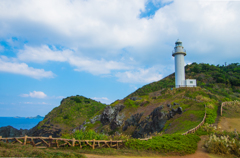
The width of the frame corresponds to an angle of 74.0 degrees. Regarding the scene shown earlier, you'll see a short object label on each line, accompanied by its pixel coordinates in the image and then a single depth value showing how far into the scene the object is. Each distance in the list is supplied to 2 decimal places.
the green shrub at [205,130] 16.34
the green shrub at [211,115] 18.83
